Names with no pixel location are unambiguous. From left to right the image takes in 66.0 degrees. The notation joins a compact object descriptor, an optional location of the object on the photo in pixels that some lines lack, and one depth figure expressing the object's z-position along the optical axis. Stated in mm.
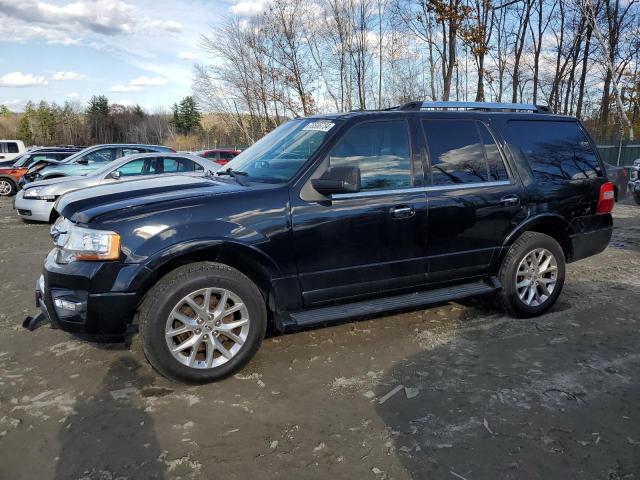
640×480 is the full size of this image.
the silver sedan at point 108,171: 10070
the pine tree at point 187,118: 86250
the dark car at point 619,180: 11623
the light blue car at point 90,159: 12188
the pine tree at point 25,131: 85875
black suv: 3203
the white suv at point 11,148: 23312
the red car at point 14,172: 18156
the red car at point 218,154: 21983
